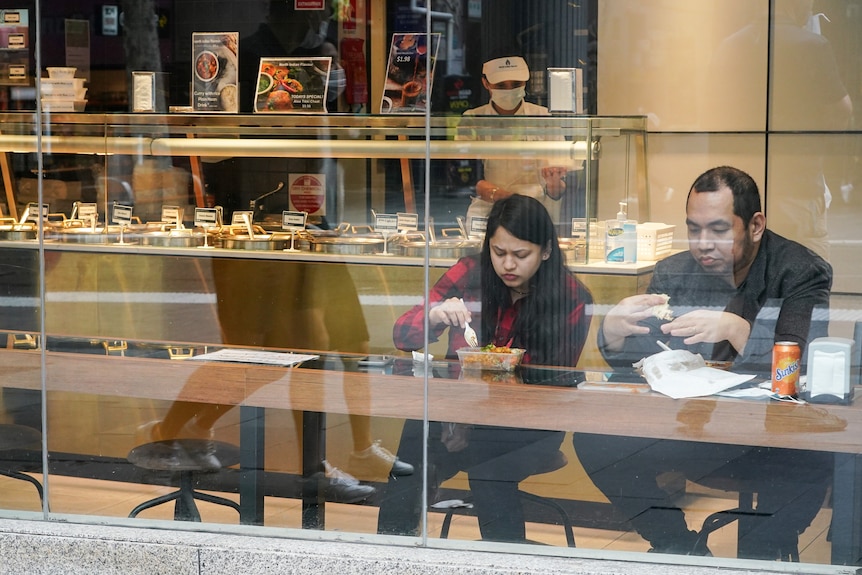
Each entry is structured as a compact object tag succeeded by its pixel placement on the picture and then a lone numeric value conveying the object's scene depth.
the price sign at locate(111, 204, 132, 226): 8.94
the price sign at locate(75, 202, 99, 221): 8.36
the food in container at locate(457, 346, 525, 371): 6.40
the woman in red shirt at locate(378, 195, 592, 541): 6.30
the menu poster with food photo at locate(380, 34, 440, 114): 6.87
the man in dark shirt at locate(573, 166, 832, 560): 5.92
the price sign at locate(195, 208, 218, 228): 8.88
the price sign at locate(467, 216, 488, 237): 6.83
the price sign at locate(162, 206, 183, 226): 8.96
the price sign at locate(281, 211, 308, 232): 8.52
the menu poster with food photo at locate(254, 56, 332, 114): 8.48
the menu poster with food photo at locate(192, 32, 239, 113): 8.50
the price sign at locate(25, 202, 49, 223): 7.28
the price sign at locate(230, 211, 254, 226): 8.67
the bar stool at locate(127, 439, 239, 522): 6.72
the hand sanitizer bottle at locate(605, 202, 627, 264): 7.54
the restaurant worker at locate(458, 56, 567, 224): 7.16
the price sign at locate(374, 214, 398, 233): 7.33
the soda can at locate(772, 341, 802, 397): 5.78
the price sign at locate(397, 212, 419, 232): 7.01
